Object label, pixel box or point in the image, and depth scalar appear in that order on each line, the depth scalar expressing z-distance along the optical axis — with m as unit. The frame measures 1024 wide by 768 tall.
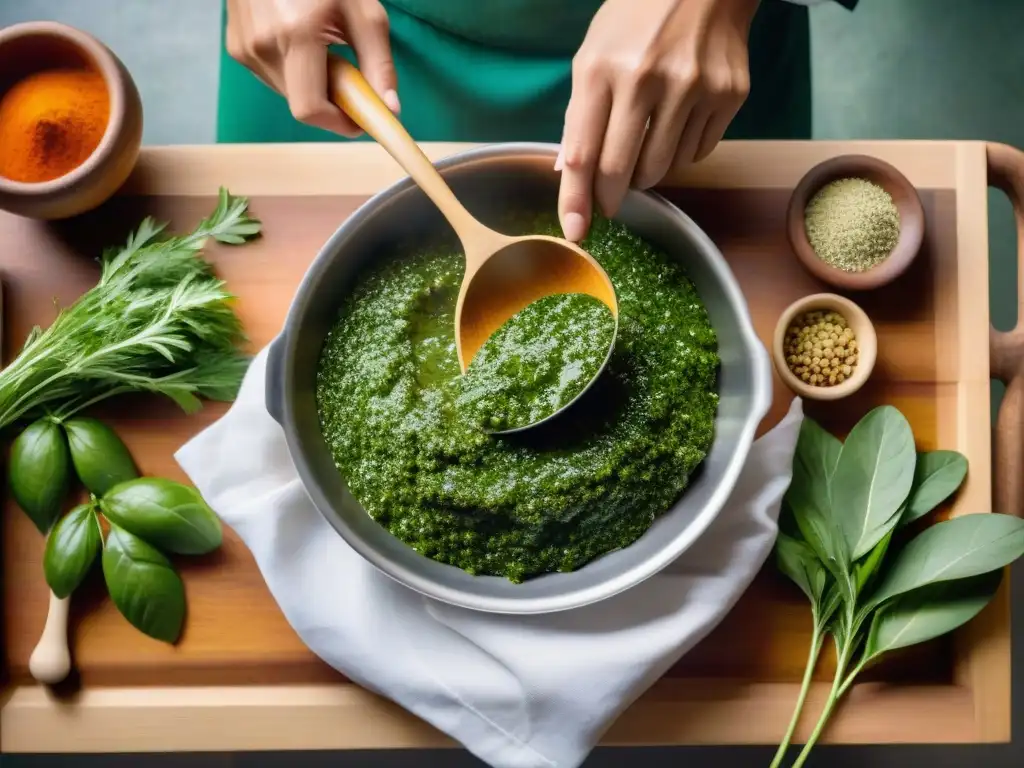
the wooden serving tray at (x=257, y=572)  0.67
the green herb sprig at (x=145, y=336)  0.65
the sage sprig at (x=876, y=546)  0.65
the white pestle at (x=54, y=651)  0.66
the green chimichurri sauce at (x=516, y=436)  0.61
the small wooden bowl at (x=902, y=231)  0.66
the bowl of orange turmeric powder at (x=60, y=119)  0.64
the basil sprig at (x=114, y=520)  0.66
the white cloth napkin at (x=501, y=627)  0.64
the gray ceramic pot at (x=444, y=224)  0.61
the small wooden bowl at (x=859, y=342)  0.66
